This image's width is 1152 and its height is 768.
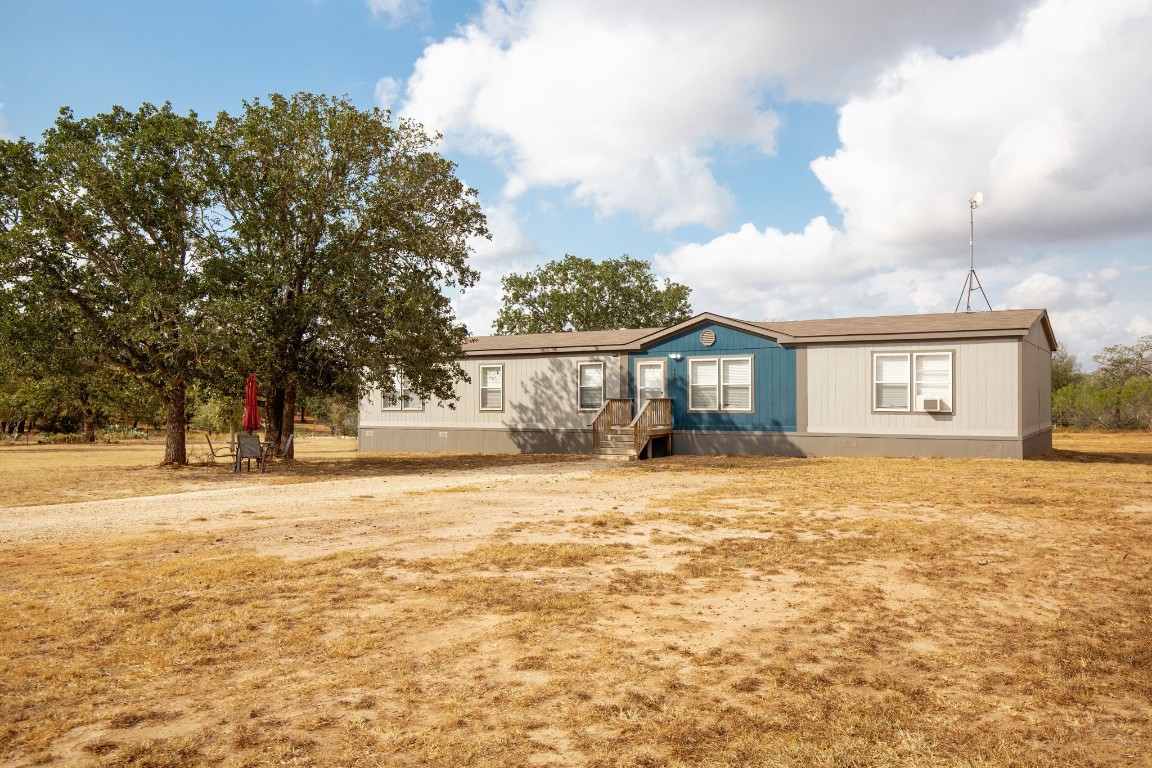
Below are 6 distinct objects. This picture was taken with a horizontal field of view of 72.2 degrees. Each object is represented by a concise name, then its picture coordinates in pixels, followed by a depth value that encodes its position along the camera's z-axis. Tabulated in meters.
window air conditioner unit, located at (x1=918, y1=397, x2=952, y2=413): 18.67
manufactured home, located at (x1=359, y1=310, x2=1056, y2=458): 18.55
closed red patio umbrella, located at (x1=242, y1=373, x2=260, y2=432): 17.12
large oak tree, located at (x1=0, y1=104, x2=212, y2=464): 15.91
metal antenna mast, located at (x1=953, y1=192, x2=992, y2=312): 22.34
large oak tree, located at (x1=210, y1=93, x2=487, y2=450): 17.05
